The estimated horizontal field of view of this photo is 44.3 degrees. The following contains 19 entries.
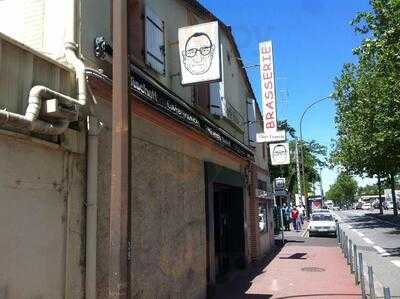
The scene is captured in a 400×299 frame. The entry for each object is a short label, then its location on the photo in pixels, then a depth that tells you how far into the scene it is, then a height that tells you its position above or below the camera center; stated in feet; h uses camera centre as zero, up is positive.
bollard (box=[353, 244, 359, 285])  40.41 -4.10
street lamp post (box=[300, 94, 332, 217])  141.98 +7.93
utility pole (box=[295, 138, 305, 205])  130.24 +7.21
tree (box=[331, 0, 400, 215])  42.37 +15.06
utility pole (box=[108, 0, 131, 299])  15.98 +1.15
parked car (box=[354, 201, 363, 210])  311.09 +6.62
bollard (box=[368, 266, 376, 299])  28.04 -3.99
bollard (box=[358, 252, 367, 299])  33.11 -4.19
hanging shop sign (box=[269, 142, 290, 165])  73.10 +9.68
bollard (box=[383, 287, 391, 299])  21.18 -3.31
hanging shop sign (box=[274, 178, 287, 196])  84.73 +5.57
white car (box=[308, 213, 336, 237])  96.63 -1.45
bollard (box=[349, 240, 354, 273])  46.80 -3.73
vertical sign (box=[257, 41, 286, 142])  52.44 +13.28
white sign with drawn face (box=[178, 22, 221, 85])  30.35 +10.52
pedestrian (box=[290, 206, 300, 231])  114.21 +0.35
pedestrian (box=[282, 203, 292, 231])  117.99 +0.21
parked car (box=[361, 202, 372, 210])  294.46 +6.41
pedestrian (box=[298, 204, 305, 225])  123.95 +0.87
